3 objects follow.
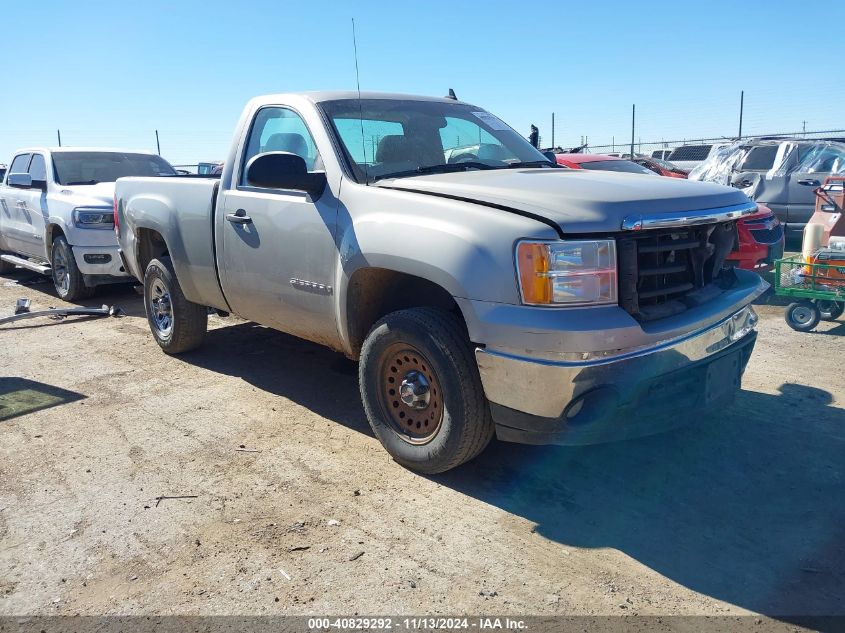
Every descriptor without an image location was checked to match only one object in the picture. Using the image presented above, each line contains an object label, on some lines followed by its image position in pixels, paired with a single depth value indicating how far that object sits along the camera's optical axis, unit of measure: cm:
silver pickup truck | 305
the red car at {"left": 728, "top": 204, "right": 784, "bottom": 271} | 827
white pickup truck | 814
